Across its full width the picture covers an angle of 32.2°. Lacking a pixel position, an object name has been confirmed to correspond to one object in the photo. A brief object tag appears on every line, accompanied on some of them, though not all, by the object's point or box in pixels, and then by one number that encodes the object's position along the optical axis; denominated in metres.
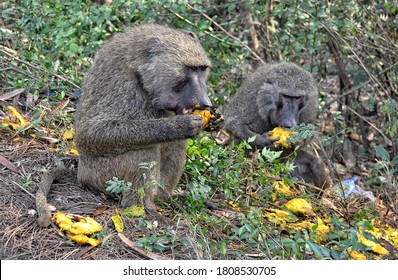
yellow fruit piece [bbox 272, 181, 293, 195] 6.66
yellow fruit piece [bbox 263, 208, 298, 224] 5.93
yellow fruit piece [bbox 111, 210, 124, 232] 5.25
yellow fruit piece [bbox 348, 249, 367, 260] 5.08
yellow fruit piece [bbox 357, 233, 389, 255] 5.39
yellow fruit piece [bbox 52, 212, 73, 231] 5.09
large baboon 5.47
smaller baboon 8.00
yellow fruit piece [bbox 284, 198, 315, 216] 6.25
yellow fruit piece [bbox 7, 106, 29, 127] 6.64
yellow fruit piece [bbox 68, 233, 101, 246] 4.98
